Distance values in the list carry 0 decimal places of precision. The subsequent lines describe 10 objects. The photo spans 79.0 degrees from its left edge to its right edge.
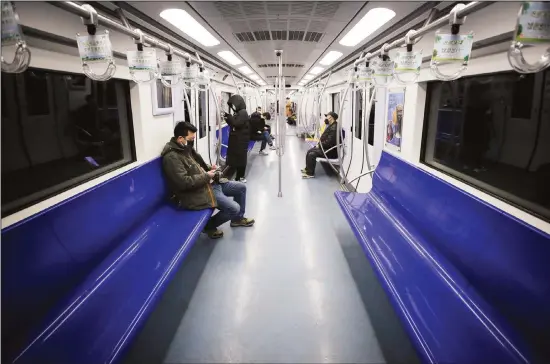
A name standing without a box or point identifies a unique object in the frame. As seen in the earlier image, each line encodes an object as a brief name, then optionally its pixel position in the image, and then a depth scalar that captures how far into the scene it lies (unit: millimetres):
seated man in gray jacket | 3324
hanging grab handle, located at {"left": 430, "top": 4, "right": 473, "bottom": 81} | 1795
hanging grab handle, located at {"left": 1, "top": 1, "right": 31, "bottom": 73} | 1223
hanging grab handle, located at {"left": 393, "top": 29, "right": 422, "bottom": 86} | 2373
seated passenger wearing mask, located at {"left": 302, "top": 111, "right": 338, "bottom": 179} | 6773
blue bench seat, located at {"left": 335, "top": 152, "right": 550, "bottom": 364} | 1508
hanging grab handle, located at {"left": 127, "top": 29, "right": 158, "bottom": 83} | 2482
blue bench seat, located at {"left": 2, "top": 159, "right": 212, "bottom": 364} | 1490
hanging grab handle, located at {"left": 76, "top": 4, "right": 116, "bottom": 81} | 1852
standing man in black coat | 5842
